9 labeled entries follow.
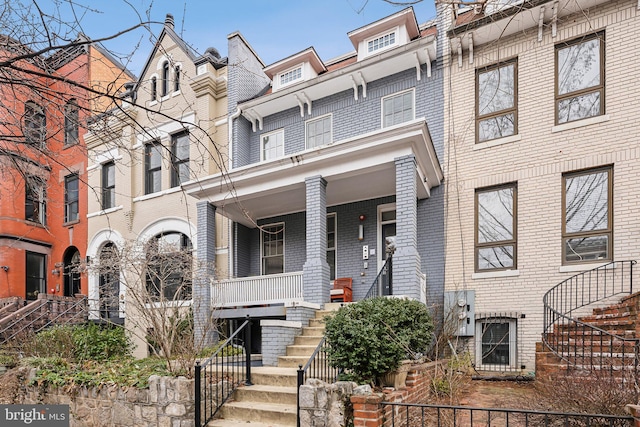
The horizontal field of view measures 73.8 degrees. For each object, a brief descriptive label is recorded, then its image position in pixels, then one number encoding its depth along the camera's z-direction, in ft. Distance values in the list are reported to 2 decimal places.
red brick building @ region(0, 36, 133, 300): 53.57
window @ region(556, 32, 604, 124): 29.01
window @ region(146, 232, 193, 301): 30.27
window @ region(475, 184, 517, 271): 30.73
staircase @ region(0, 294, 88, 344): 40.24
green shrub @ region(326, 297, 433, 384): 17.89
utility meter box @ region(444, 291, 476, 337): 29.84
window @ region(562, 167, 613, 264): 27.73
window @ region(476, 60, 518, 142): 31.96
